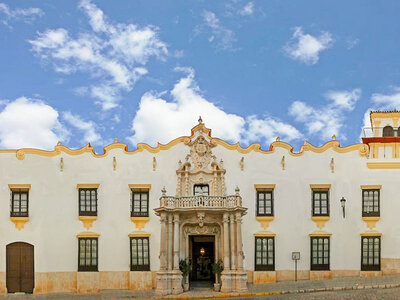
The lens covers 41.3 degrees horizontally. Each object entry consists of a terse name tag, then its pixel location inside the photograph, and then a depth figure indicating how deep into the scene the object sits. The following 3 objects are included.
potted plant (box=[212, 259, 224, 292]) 29.17
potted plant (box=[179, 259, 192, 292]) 29.06
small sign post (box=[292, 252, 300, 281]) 31.00
